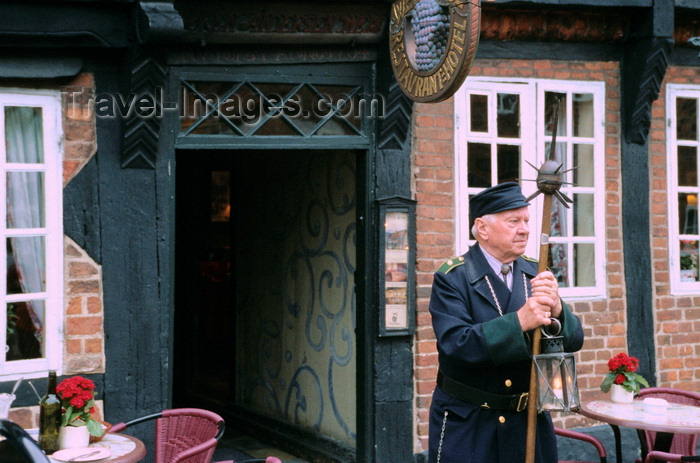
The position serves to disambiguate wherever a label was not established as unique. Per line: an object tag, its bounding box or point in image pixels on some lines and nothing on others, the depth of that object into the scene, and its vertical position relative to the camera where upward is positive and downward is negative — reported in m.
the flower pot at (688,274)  7.97 -0.45
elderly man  4.12 -0.53
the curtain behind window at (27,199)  5.89 +0.18
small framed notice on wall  6.76 -0.30
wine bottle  4.77 -1.00
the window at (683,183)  7.86 +0.33
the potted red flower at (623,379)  5.84 -0.98
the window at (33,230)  5.88 -0.02
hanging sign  5.21 +1.08
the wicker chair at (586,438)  5.50 -1.29
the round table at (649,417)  5.20 -1.14
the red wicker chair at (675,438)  5.20 -1.30
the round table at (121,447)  4.74 -1.18
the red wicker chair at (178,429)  5.41 -1.19
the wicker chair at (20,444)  3.07 -0.73
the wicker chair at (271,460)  4.24 -1.08
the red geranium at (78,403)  4.78 -0.91
